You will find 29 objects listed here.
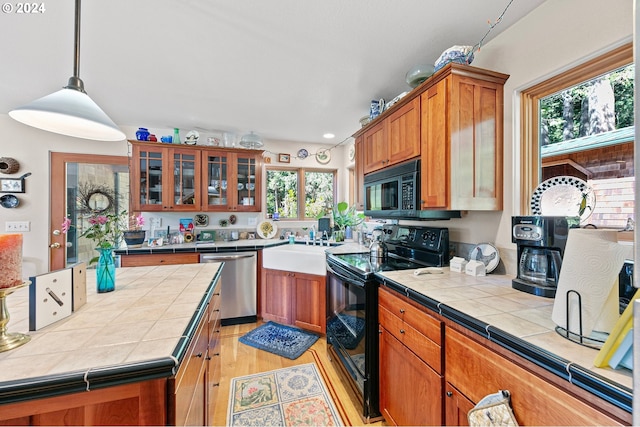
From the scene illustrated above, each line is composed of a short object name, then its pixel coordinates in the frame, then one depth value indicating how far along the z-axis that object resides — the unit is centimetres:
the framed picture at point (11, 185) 278
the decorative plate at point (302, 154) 379
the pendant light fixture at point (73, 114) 92
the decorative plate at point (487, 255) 155
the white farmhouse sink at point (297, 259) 259
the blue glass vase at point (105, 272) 116
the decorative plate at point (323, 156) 389
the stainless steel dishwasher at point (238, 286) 287
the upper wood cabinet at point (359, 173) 255
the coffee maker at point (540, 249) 114
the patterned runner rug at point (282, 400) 159
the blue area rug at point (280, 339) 237
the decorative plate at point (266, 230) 352
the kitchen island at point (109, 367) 59
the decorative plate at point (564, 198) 116
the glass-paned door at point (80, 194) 297
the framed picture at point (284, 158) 372
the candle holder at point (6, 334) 68
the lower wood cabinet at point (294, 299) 259
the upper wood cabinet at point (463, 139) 145
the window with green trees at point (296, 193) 378
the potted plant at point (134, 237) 279
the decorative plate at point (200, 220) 338
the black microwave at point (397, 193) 171
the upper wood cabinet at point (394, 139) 172
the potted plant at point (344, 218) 329
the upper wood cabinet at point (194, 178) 301
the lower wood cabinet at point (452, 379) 67
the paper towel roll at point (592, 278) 72
